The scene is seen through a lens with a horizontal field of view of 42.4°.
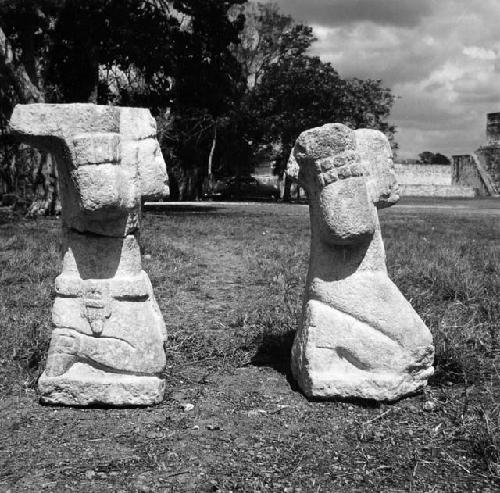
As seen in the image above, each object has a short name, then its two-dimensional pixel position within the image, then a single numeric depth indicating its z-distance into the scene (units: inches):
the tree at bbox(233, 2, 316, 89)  1181.7
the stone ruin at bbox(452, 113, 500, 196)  1411.2
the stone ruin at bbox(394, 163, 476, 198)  1410.4
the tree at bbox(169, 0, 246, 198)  715.4
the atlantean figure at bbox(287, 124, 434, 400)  142.9
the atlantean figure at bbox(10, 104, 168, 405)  140.5
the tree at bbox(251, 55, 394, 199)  1036.5
